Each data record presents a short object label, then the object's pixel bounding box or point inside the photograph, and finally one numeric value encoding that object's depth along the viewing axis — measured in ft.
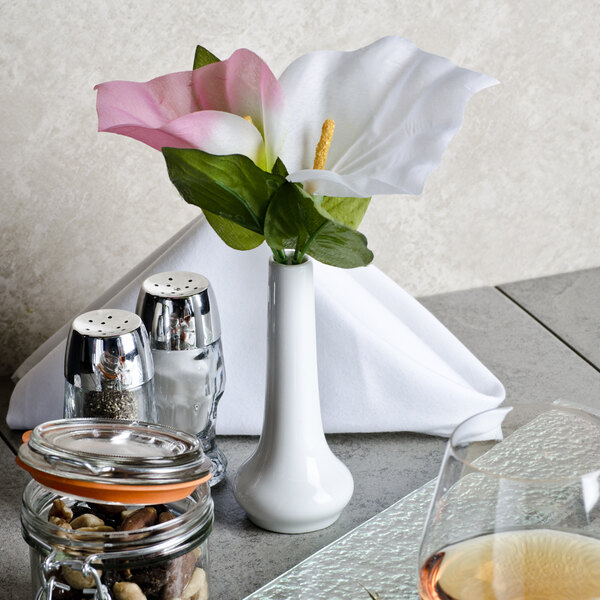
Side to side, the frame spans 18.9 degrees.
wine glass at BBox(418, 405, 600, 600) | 2.16
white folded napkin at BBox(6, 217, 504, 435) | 3.10
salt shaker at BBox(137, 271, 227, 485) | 2.83
